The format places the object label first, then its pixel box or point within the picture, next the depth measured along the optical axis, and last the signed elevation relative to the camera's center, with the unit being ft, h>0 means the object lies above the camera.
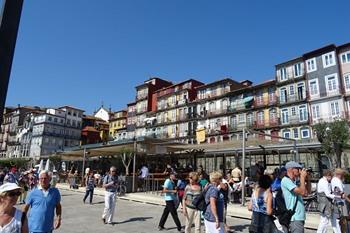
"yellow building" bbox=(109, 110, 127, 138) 215.72 +40.51
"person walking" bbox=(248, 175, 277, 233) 14.61 -1.23
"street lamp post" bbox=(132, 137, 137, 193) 58.75 +0.22
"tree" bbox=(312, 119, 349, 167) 67.14 +10.99
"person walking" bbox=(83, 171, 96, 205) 44.11 -1.27
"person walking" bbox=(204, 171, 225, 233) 16.21 -1.60
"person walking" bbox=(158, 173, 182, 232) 26.94 -1.90
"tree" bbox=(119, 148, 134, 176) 62.13 +5.03
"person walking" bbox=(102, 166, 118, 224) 29.73 -1.97
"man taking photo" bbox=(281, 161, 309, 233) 13.75 -0.51
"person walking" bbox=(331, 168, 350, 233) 21.09 -1.24
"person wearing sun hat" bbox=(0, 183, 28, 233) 9.50 -1.14
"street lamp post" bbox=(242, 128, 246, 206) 38.83 +0.12
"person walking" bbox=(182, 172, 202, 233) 22.24 -1.27
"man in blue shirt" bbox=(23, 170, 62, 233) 14.33 -1.36
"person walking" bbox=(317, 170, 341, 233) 20.77 -1.21
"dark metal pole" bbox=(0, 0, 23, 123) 5.38 +2.50
